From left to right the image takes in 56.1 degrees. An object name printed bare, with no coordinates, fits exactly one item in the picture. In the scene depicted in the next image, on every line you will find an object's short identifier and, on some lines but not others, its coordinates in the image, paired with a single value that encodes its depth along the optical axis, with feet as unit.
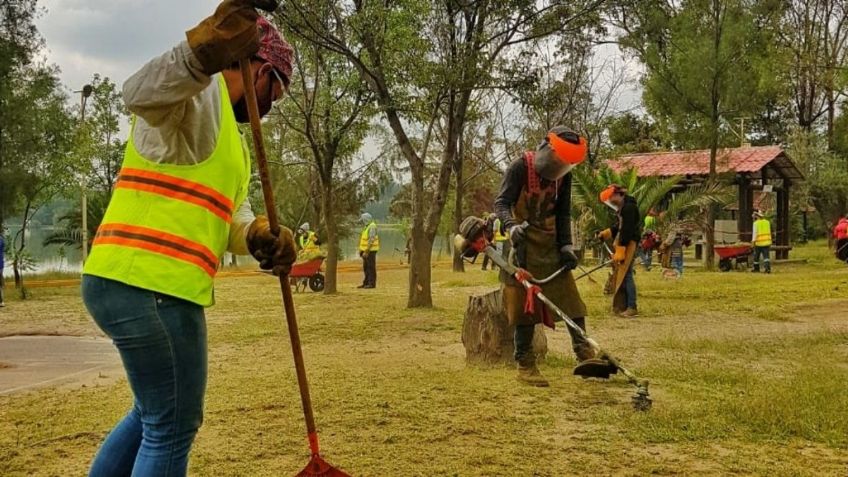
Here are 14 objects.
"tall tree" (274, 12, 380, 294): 48.24
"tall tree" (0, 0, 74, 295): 53.16
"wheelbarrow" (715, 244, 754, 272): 67.46
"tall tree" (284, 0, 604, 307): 36.70
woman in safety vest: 7.24
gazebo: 77.71
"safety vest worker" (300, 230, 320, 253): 58.39
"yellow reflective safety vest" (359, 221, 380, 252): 59.16
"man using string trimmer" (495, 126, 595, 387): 19.19
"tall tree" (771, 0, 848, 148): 99.25
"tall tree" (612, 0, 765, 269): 66.44
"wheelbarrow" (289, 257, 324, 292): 56.49
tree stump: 22.02
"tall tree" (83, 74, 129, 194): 72.74
